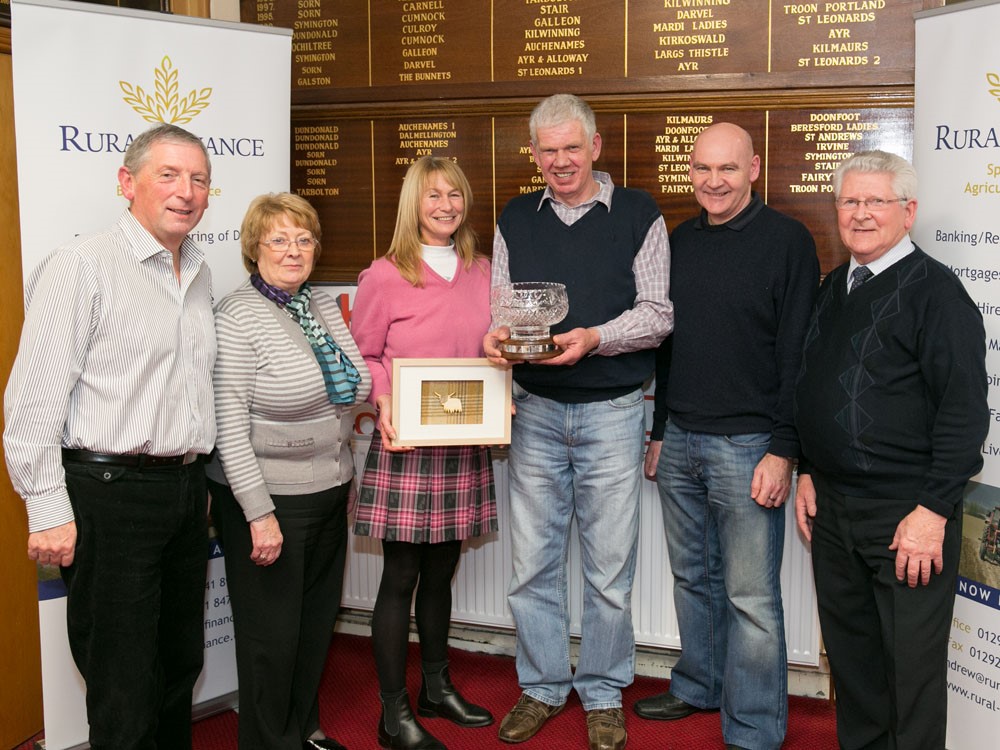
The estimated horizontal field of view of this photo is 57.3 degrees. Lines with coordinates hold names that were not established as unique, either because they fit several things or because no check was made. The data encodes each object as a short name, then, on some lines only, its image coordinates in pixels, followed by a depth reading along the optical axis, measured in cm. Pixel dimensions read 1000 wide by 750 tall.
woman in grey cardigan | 240
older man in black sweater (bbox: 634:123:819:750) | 261
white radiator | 319
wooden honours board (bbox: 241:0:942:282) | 302
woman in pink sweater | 273
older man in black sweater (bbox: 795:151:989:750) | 219
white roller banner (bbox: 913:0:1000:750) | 248
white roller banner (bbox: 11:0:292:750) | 264
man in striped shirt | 204
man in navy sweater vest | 272
